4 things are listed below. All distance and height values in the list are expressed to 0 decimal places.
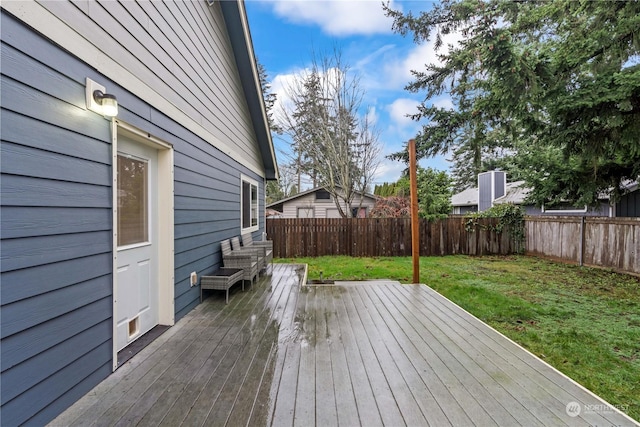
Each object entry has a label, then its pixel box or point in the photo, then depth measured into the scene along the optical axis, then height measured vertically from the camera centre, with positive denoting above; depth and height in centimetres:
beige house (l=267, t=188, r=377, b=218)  1550 +55
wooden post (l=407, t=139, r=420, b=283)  521 +9
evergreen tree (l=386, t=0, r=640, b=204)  463 +232
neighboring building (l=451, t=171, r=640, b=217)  811 +65
